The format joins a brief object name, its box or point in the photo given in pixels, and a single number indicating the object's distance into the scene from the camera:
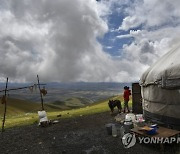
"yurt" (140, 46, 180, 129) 6.62
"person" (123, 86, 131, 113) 11.09
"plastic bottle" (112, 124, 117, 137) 7.46
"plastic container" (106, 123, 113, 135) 7.71
